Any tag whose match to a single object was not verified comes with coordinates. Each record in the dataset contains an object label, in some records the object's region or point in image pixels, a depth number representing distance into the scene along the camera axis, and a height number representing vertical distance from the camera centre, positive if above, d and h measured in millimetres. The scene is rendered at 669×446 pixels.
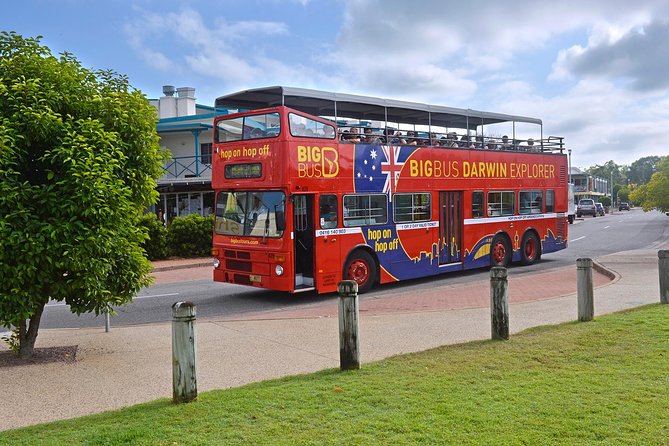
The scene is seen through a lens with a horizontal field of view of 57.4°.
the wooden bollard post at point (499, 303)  7559 -999
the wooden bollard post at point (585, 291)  8562 -1001
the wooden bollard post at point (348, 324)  6270 -1010
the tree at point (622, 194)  126819 +5463
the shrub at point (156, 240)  21734 -324
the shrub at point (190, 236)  22625 -222
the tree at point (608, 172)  170500 +13999
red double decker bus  12211 +783
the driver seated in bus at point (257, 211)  12422 +355
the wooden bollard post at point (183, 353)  5254 -1058
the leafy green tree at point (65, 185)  6805 +563
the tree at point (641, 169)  180012 +15067
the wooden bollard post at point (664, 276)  10000 -947
